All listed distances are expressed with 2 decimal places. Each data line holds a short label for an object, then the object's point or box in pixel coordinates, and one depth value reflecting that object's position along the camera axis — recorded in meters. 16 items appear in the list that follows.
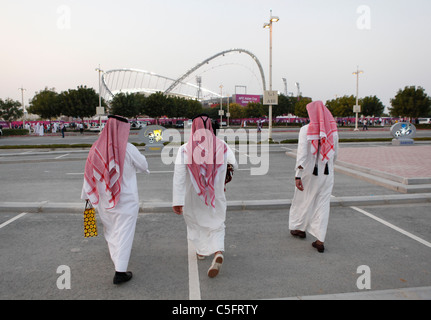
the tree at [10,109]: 57.75
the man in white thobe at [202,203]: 3.88
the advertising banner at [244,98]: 128.88
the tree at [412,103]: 53.28
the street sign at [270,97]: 22.98
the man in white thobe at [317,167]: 4.55
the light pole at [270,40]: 22.09
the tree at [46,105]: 58.41
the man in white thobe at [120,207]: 3.66
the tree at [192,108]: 79.85
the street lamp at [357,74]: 46.60
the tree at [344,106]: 71.00
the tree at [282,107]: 79.88
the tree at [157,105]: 67.50
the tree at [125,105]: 61.84
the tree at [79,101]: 55.44
